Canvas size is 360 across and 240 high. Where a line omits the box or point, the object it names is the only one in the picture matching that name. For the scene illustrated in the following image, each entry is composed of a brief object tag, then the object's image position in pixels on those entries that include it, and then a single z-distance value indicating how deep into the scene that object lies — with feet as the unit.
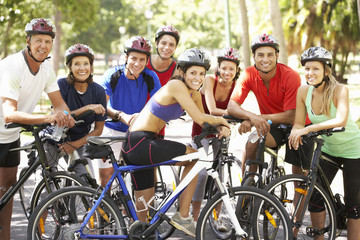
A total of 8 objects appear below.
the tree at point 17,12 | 39.29
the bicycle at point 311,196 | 15.61
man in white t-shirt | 15.43
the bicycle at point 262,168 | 16.55
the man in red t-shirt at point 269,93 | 17.60
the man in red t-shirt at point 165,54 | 20.70
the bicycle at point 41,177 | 15.97
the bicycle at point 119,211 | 14.85
